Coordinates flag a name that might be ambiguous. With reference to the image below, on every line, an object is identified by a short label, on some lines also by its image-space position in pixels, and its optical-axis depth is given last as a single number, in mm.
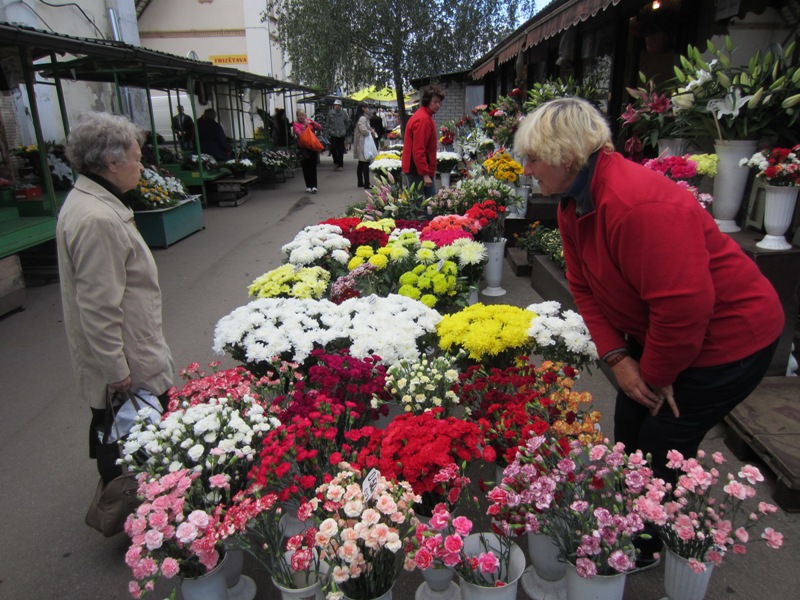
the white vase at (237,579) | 2102
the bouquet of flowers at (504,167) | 6254
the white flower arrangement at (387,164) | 9617
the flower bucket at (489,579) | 1653
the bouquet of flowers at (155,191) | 7969
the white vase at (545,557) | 1923
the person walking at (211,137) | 12980
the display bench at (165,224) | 8273
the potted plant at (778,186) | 3086
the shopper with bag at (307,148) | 12008
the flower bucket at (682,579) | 1720
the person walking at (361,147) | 13351
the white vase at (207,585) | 1851
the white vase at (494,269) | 5461
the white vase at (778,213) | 3139
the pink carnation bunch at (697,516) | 1496
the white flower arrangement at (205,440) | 1920
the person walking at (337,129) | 16312
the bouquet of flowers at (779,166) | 3071
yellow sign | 24047
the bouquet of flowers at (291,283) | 3737
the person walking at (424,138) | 7152
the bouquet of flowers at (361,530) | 1480
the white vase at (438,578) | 1840
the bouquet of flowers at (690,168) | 3488
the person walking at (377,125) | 18703
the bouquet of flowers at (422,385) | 2310
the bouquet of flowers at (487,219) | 5133
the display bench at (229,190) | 12211
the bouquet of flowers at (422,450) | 1779
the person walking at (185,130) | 14672
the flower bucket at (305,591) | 1711
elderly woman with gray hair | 2182
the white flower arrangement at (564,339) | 2613
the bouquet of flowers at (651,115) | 4000
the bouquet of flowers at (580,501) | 1548
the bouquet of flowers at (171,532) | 1591
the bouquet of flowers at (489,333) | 2641
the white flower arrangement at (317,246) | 4383
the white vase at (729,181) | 3441
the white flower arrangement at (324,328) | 2699
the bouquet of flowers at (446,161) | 10258
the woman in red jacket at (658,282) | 1595
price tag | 1703
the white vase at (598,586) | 1620
